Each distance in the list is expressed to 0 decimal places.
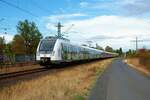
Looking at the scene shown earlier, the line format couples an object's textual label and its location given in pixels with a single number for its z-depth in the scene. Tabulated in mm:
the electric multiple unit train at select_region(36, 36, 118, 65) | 17085
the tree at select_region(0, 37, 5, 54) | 37802
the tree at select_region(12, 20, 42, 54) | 47926
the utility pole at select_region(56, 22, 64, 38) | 26008
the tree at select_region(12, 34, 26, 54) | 47668
